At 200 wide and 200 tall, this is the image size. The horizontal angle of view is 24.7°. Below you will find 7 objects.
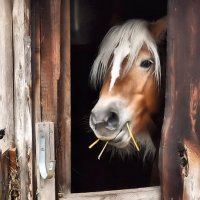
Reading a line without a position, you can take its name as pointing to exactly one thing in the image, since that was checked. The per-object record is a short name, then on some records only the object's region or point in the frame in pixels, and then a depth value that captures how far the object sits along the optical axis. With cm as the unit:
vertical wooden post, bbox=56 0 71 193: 184
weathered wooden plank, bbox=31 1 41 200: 177
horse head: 204
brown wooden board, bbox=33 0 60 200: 177
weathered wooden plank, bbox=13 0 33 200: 175
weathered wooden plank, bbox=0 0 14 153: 178
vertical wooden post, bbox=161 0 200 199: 178
